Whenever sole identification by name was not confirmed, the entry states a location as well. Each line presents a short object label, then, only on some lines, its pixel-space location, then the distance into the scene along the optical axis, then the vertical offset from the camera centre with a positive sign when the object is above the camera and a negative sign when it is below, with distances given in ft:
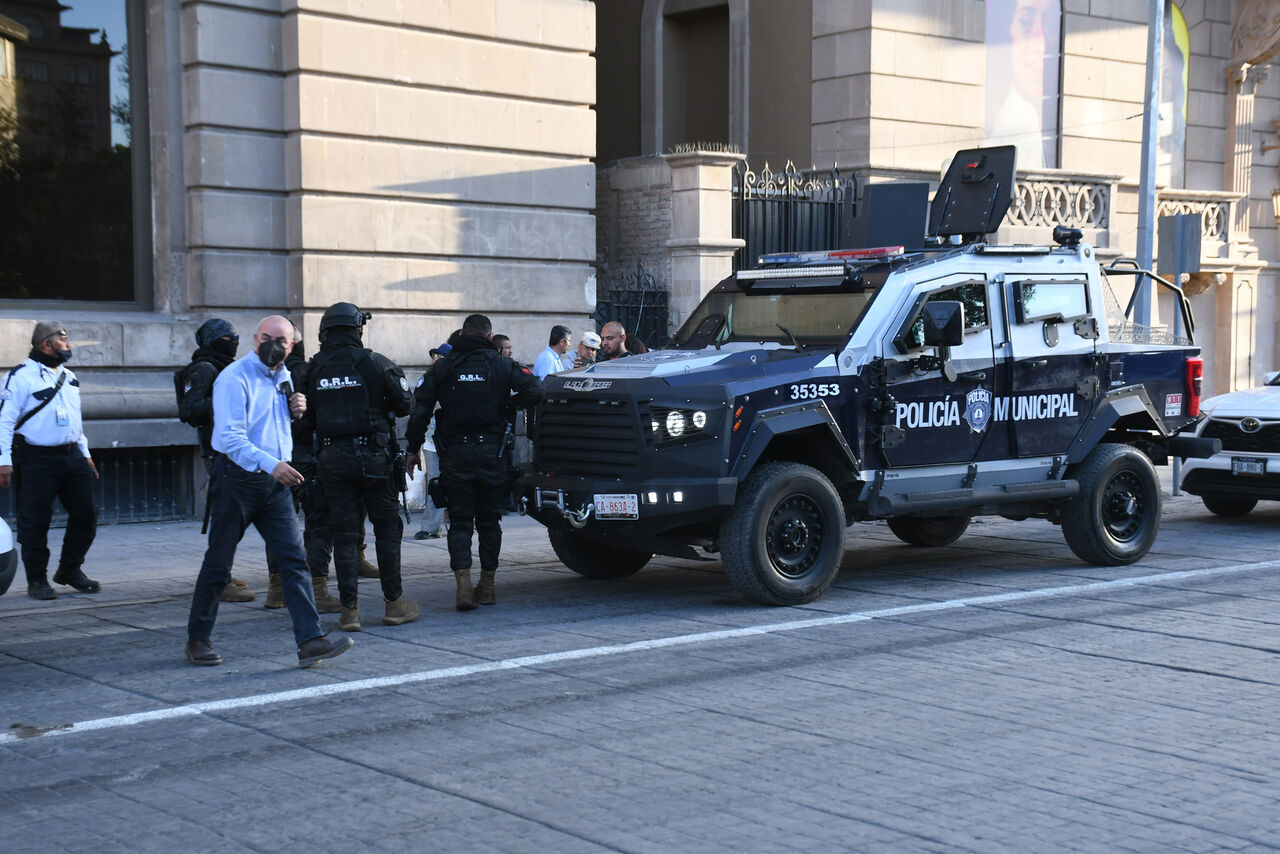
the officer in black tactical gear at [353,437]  28.19 -2.19
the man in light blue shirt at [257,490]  25.08 -2.87
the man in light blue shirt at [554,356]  45.85 -1.06
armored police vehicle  30.25 -1.94
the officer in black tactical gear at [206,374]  28.91 -1.10
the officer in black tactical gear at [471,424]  30.66 -2.12
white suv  44.04 -3.68
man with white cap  45.50 -0.85
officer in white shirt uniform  32.68 -2.98
